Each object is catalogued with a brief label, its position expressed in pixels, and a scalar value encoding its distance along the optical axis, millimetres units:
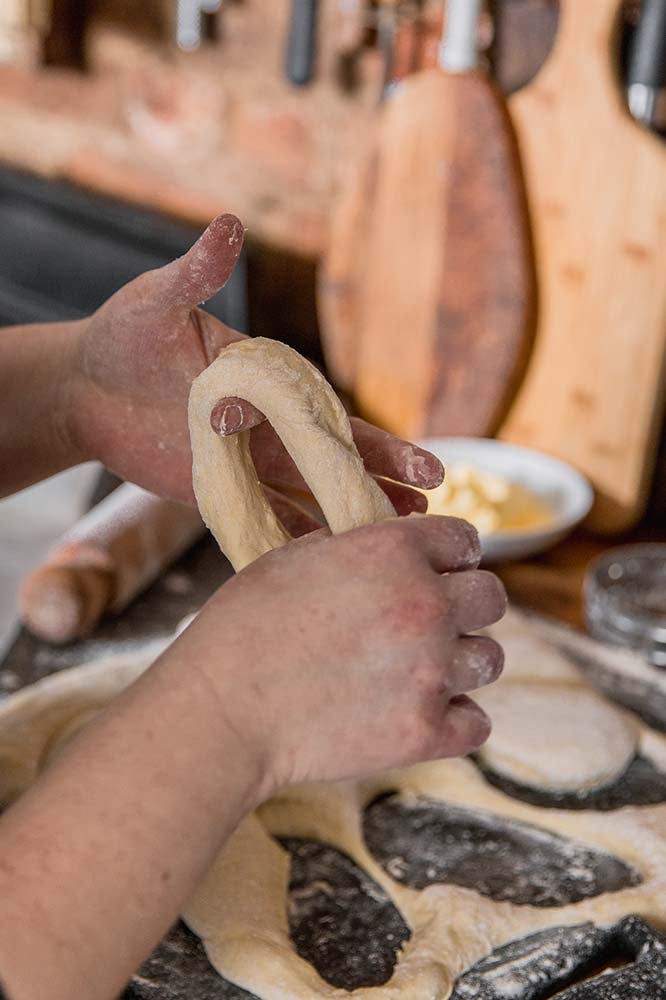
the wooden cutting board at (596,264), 1165
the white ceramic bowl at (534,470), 1193
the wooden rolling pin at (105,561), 986
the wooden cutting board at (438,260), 1234
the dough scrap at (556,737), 896
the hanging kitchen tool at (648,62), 1114
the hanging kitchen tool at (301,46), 1334
